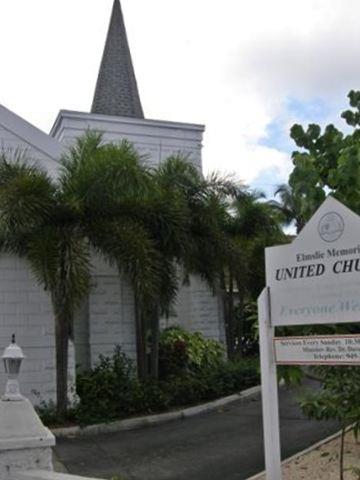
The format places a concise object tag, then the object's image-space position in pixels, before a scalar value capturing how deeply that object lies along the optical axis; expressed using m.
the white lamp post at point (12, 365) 5.86
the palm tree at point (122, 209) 11.02
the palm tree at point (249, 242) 16.17
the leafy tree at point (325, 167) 5.38
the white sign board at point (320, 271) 4.98
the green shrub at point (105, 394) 11.40
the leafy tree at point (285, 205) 23.98
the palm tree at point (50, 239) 10.53
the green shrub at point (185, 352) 14.55
